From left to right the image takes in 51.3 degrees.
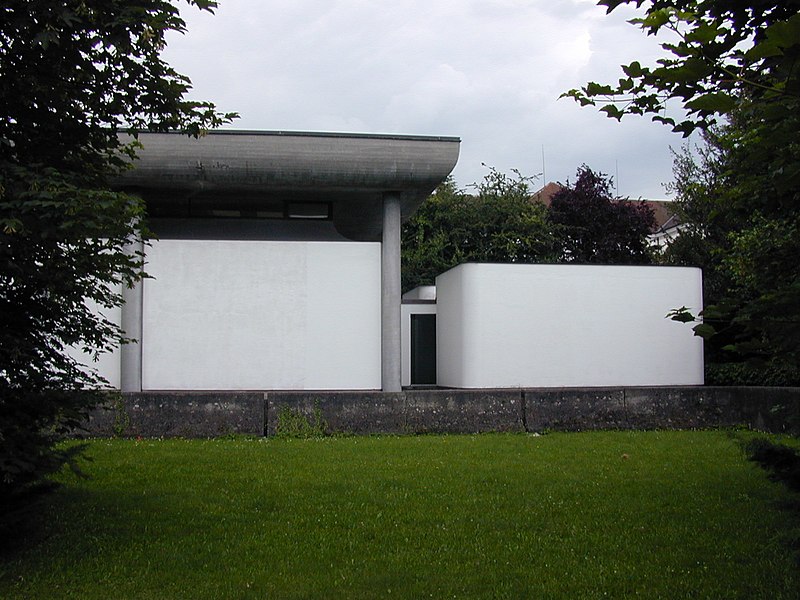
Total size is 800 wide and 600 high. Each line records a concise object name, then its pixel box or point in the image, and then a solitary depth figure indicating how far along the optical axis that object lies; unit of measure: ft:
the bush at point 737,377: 61.36
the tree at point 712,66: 8.64
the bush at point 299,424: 50.85
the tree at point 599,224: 124.26
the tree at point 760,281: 14.57
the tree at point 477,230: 123.85
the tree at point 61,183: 20.75
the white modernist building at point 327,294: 54.54
